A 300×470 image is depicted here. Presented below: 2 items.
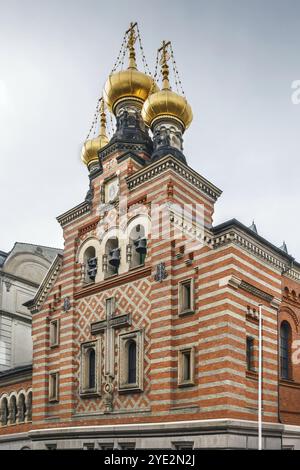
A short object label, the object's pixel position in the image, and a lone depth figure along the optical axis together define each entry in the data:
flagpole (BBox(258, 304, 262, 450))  17.75
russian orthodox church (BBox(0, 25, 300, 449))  19.81
